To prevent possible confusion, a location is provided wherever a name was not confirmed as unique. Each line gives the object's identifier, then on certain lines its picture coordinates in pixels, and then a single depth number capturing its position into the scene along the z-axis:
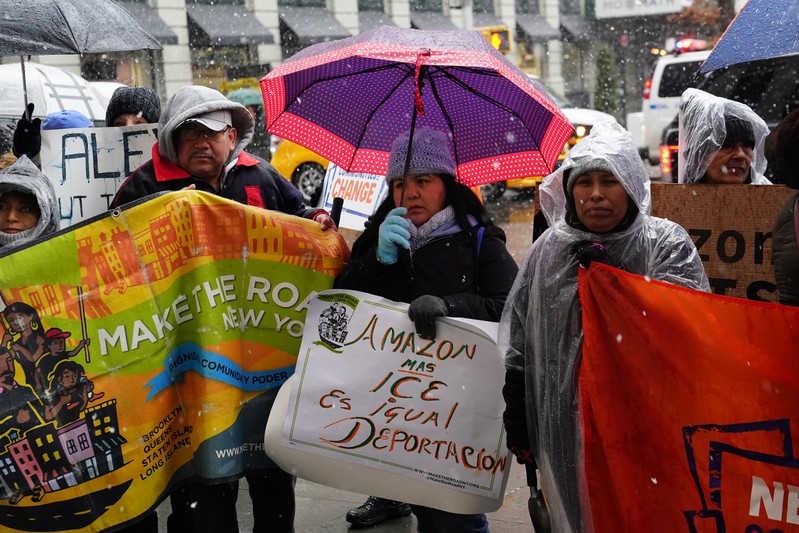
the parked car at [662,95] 18.84
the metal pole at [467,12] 20.97
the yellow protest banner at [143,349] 3.32
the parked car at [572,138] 14.93
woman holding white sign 3.41
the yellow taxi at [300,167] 14.76
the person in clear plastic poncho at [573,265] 2.95
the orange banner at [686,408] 2.67
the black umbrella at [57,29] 4.12
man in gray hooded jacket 3.67
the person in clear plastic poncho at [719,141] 4.23
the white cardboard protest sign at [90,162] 4.42
